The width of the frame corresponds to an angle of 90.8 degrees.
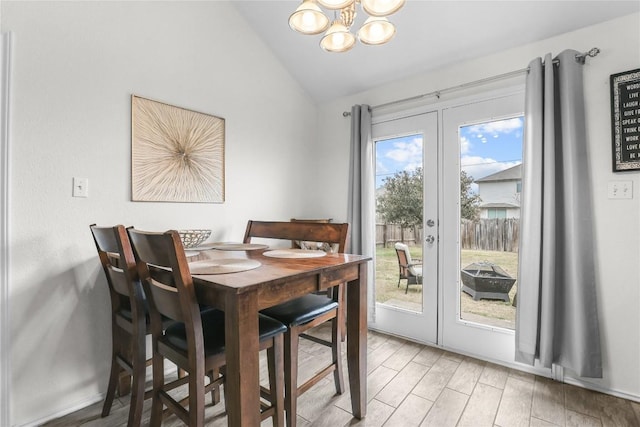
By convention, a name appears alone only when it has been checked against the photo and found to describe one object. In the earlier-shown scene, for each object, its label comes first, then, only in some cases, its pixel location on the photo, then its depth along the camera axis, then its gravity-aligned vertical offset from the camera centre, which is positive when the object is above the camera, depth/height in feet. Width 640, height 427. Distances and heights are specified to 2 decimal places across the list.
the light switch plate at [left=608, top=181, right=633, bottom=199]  6.00 +0.57
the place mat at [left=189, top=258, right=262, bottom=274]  4.10 -0.69
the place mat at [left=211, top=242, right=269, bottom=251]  6.57 -0.65
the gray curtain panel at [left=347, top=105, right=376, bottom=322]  9.27 +0.80
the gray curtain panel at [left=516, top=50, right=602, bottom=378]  6.16 -0.22
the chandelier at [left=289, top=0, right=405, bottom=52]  4.44 +3.03
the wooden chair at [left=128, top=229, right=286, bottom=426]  3.59 -1.59
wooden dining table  3.47 -0.95
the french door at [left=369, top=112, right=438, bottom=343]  8.48 -0.09
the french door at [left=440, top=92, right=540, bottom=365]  7.37 -0.14
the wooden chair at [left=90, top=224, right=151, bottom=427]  4.43 -1.62
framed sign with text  5.88 +1.89
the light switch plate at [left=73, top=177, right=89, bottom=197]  5.81 +0.53
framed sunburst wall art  6.64 +1.45
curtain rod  6.29 +3.30
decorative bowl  6.50 -0.43
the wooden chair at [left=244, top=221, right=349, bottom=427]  4.86 -1.58
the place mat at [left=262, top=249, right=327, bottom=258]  5.50 -0.66
